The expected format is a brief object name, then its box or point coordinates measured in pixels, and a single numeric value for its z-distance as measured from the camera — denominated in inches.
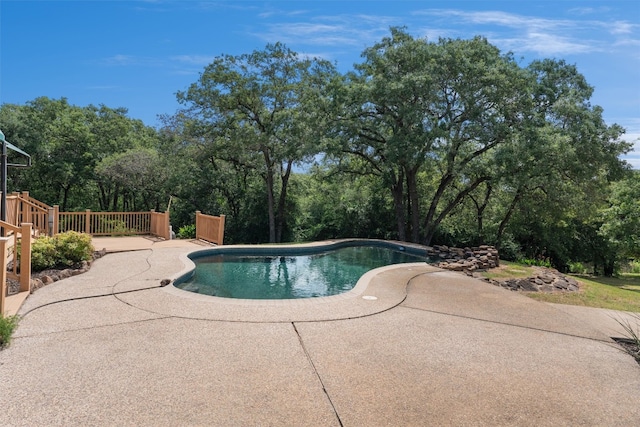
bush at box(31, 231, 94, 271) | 268.1
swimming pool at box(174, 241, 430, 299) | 298.5
